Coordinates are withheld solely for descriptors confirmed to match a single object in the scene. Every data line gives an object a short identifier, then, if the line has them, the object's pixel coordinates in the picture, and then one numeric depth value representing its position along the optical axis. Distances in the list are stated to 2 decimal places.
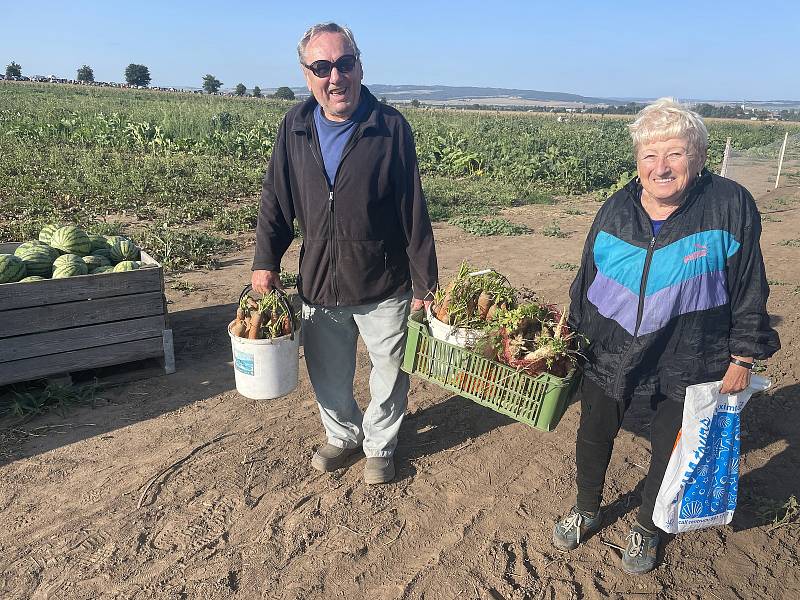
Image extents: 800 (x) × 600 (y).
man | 2.94
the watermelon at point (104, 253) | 4.75
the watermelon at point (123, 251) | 4.84
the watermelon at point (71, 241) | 4.66
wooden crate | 4.02
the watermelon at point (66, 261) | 4.26
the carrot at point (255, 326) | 3.15
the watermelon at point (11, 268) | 4.10
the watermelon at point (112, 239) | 4.93
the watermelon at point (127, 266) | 4.45
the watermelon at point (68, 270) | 4.20
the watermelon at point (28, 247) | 4.47
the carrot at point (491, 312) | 2.97
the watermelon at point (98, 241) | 4.82
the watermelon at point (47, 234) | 4.87
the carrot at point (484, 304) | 3.03
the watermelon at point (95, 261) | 4.52
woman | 2.35
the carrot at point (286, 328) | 3.20
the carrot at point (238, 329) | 3.21
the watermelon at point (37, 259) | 4.33
